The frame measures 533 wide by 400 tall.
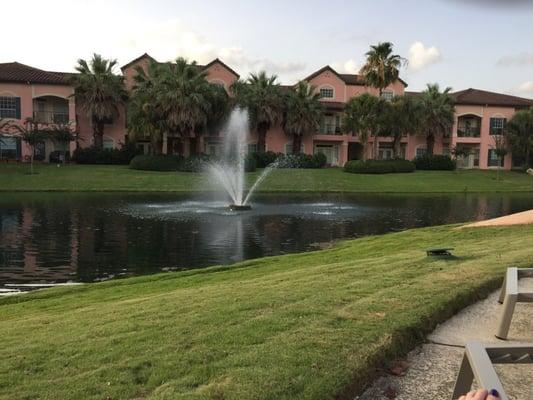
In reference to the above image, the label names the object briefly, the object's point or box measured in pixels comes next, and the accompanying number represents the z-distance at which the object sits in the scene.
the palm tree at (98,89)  52.12
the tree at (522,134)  62.16
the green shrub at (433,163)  58.66
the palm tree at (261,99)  54.03
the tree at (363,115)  52.38
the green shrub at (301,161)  54.00
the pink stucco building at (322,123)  53.53
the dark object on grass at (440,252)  10.08
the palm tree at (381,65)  54.44
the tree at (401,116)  53.44
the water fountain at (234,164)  32.76
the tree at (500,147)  62.22
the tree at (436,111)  60.31
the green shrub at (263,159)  53.94
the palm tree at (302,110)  55.66
